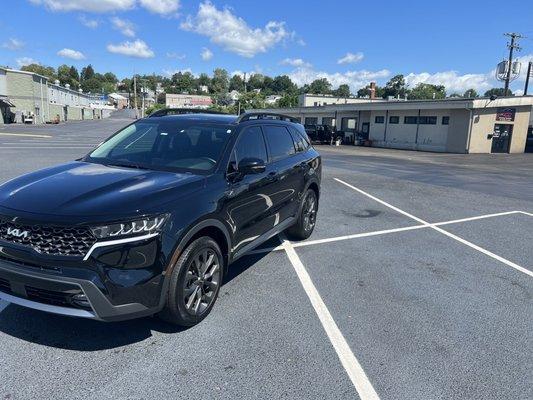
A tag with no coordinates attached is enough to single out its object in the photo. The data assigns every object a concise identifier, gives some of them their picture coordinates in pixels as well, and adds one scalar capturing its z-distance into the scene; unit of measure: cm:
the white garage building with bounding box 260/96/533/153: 3394
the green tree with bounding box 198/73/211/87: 19612
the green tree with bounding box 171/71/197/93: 18125
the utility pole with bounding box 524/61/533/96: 5132
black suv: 299
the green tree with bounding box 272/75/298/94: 17690
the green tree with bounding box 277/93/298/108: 8850
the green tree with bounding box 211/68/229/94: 18384
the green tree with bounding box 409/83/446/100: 11775
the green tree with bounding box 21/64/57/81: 12825
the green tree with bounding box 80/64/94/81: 19038
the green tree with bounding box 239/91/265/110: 9748
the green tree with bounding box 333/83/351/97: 13688
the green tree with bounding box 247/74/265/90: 18425
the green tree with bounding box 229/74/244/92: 19150
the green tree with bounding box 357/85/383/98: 13412
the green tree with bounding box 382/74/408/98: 12825
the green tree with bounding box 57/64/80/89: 14650
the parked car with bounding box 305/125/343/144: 3950
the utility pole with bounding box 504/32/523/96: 4566
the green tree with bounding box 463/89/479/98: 12722
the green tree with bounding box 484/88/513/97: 11267
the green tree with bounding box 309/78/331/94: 14612
